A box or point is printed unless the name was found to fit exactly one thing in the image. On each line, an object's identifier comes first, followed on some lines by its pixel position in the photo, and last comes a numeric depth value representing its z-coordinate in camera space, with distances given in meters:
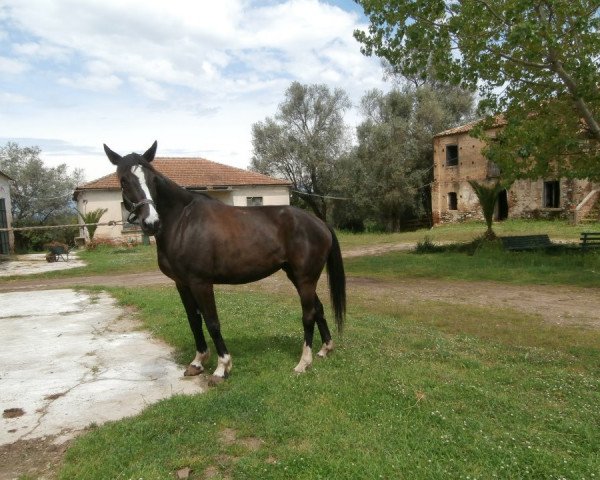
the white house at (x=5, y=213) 22.91
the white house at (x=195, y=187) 26.45
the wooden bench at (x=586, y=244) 14.43
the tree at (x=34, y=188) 35.06
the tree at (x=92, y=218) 24.89
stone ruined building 26.05
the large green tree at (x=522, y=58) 9.70
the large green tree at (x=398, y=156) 31.98
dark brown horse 4.31
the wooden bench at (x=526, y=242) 15.55
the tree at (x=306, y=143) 39.09
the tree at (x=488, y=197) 18.39
